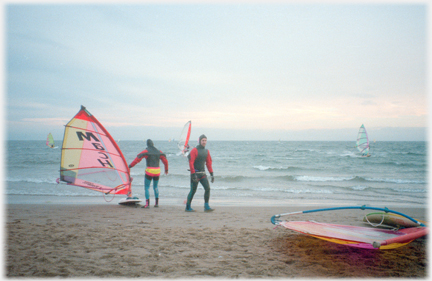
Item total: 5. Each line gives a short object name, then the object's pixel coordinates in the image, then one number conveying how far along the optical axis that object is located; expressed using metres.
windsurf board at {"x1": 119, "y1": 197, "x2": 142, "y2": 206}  6.67
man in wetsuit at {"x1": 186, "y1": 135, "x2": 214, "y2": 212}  5.72
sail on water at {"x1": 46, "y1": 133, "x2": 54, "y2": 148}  37.74
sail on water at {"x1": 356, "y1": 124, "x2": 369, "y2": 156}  27.47
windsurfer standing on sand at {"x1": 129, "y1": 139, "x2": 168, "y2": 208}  6.23
